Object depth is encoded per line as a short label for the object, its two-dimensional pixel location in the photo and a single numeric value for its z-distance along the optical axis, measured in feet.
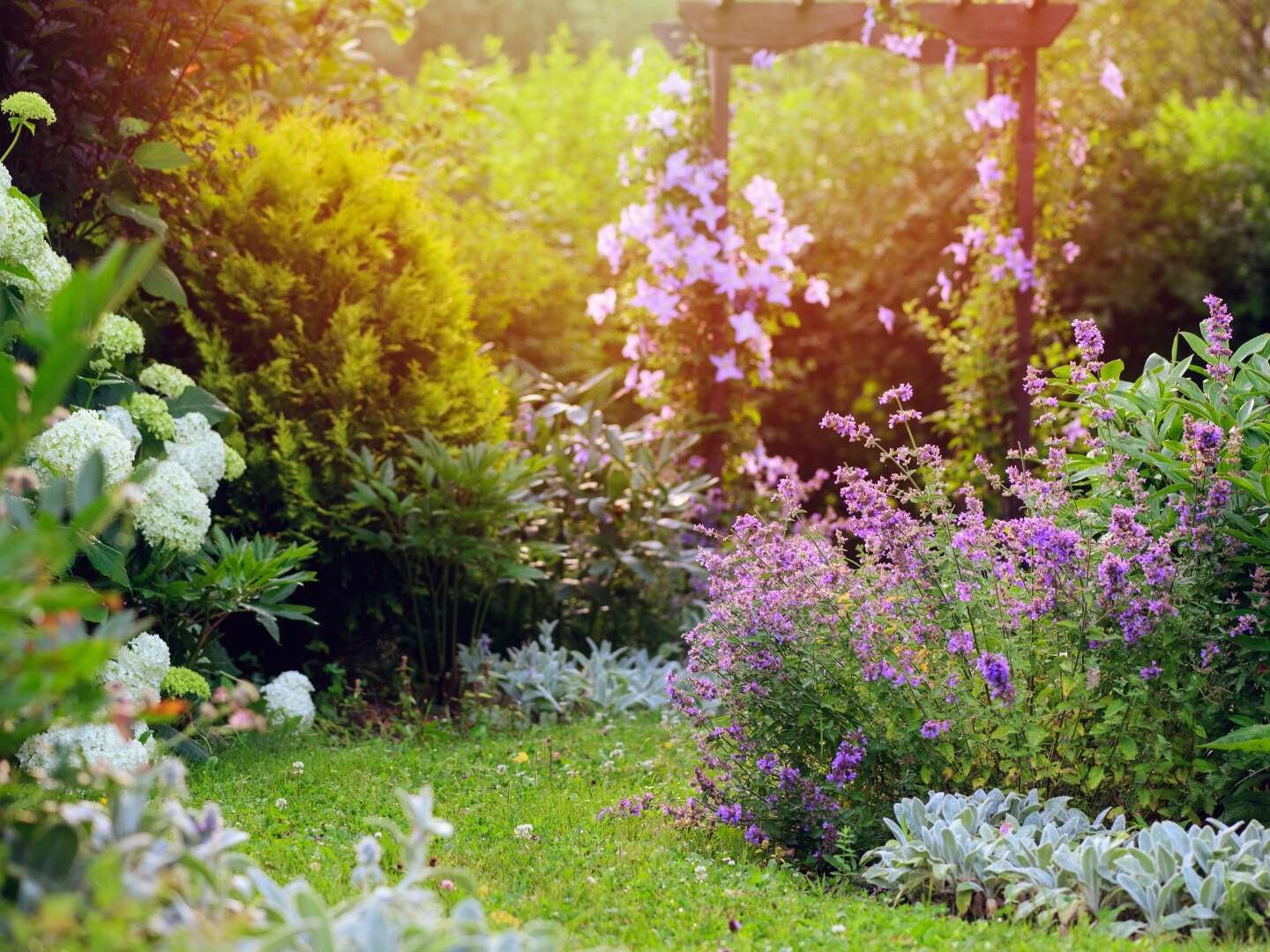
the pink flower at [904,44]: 21.66
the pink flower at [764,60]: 21.31
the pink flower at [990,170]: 22.89
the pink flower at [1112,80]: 22.82
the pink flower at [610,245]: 21.77
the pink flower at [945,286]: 23.06
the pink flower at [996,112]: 22.57
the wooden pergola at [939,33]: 21.03
